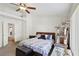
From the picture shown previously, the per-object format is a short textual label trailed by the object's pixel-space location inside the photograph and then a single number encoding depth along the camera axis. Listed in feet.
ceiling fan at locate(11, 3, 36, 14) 3.53
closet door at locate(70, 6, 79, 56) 3.53
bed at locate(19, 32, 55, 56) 3.61
